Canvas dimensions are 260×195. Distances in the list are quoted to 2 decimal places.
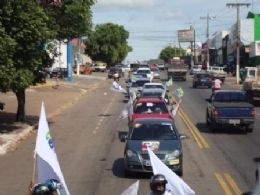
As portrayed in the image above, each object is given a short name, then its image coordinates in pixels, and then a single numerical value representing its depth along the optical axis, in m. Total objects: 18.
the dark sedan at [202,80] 67.09
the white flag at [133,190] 8.00
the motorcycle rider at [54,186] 7.30
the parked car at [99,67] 121.69
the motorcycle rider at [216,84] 47.78
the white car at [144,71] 66.06
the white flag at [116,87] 37.78
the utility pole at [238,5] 76.83
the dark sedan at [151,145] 17.16
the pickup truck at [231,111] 27.33
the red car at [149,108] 25.66
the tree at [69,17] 27.66
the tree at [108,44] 133.12
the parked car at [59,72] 83.86
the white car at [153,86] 37.84
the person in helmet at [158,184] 7.96
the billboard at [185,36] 190.62
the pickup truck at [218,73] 77.90
